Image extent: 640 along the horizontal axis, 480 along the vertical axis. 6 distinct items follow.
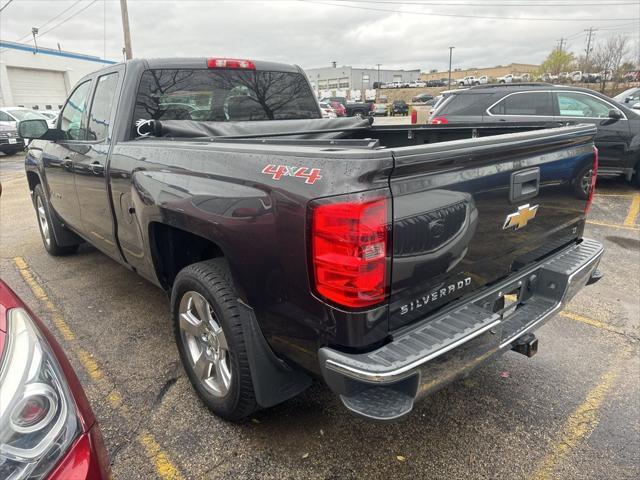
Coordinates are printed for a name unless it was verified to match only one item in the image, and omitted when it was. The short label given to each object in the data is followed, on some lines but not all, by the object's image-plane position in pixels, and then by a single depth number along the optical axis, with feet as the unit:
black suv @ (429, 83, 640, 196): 25.40
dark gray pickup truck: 5.55
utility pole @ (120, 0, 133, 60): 69.95
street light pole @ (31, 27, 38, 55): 134.92
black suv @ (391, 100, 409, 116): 149.48
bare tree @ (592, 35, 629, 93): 149.38
